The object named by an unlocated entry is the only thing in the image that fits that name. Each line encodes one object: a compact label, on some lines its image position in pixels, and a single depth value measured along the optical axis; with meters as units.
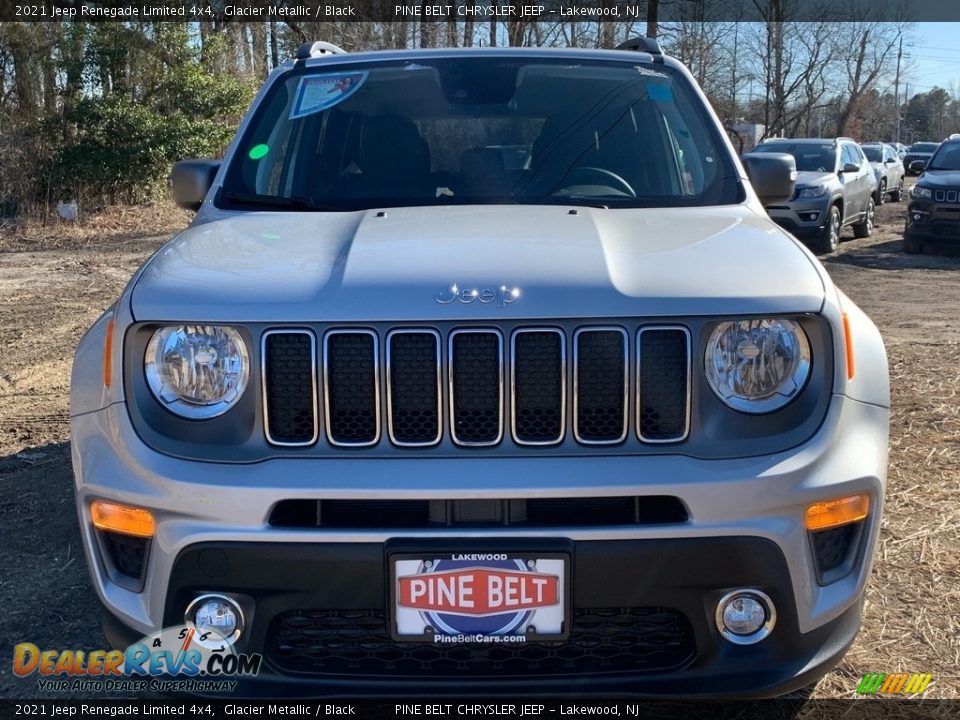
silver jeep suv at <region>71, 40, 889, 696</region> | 2.20
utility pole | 56.00
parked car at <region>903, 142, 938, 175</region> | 43.33
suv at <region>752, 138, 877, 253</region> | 14.22
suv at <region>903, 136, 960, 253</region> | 14.14
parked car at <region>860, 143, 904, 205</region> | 24.85
